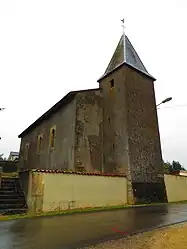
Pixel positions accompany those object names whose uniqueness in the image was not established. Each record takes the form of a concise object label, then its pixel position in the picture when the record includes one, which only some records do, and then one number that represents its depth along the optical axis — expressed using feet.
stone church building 53.16
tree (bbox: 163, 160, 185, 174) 170.81
